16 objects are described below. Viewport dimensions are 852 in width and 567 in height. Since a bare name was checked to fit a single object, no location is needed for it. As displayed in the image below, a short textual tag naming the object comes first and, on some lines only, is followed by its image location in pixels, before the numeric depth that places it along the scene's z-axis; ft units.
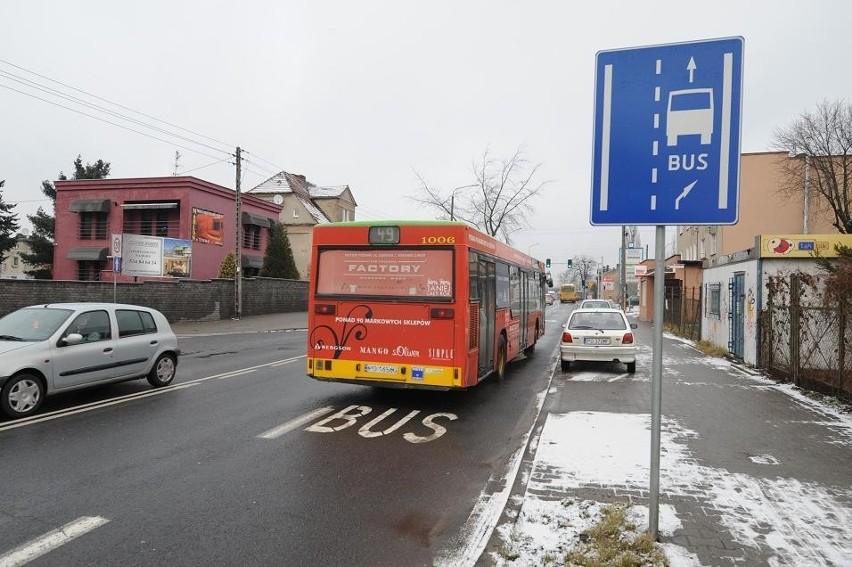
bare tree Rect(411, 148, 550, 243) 144.15
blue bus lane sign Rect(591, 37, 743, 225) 12.00
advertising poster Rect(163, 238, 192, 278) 100.96
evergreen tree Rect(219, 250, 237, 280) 108.79
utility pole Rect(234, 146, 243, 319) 92.80
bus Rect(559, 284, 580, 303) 259.60
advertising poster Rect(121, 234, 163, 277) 94.58
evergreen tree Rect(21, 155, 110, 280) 163.63
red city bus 27.09
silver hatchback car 24.53
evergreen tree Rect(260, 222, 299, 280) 123.03
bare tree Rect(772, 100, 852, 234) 99.04
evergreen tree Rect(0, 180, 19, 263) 153.58
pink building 111.24
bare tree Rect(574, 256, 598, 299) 356.79
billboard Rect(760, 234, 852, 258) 40.78
